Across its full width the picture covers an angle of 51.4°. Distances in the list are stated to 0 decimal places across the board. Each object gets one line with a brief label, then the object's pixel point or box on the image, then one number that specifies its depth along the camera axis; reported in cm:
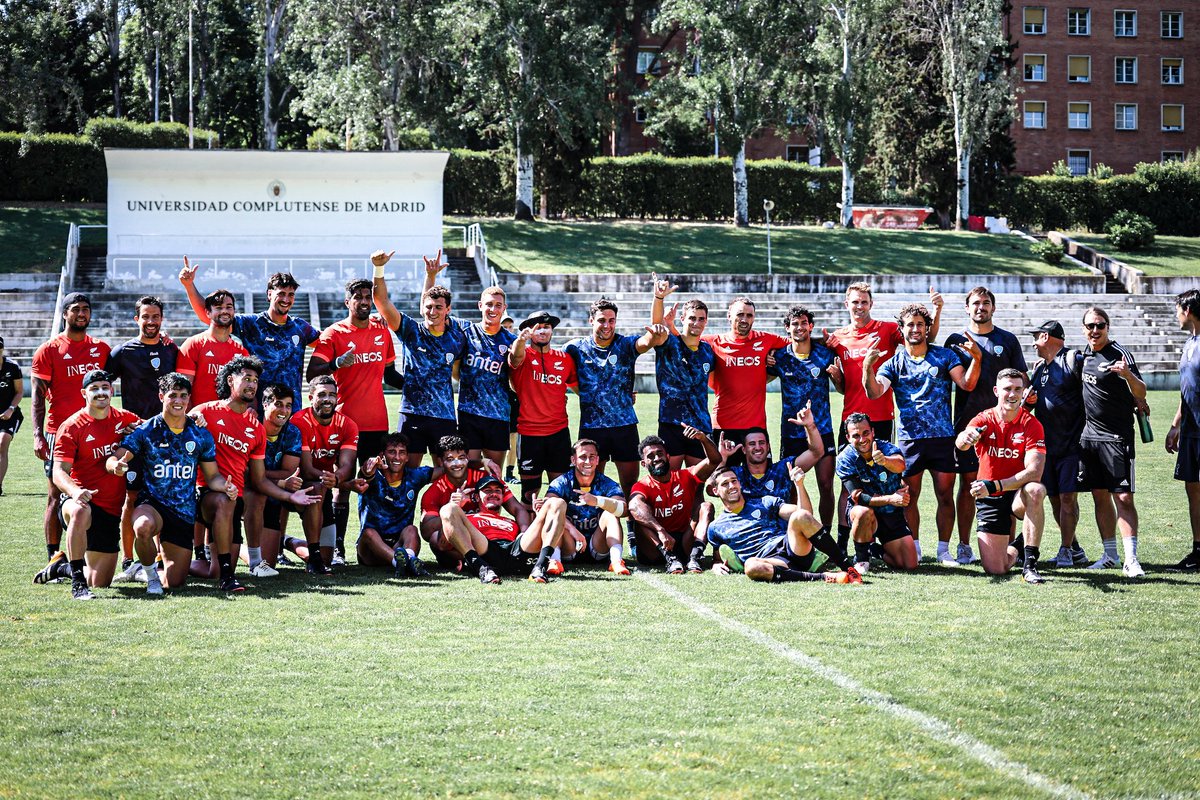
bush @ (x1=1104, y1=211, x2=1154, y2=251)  4391
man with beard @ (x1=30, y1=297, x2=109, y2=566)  965
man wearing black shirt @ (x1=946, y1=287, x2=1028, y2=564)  1015
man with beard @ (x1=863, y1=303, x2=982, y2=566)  1003
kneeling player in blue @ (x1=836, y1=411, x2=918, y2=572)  946
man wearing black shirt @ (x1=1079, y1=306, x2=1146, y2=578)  960
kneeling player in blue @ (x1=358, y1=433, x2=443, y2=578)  952
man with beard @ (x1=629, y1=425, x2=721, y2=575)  966
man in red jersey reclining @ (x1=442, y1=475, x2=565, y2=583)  909
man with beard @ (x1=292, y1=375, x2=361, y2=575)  933
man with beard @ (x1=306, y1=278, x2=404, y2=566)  990
